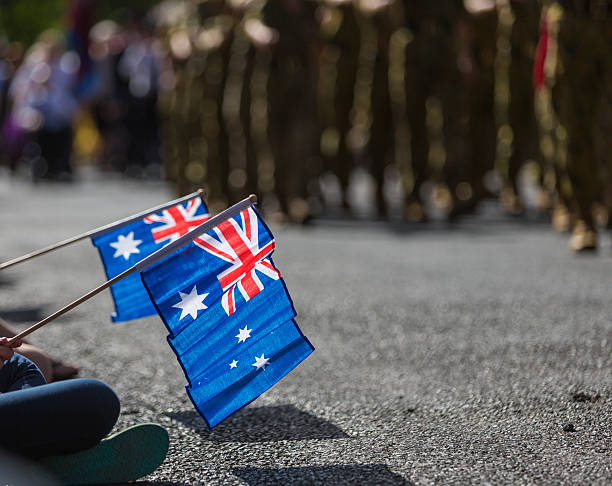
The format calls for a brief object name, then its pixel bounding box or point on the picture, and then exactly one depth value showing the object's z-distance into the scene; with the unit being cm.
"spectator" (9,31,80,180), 1791
